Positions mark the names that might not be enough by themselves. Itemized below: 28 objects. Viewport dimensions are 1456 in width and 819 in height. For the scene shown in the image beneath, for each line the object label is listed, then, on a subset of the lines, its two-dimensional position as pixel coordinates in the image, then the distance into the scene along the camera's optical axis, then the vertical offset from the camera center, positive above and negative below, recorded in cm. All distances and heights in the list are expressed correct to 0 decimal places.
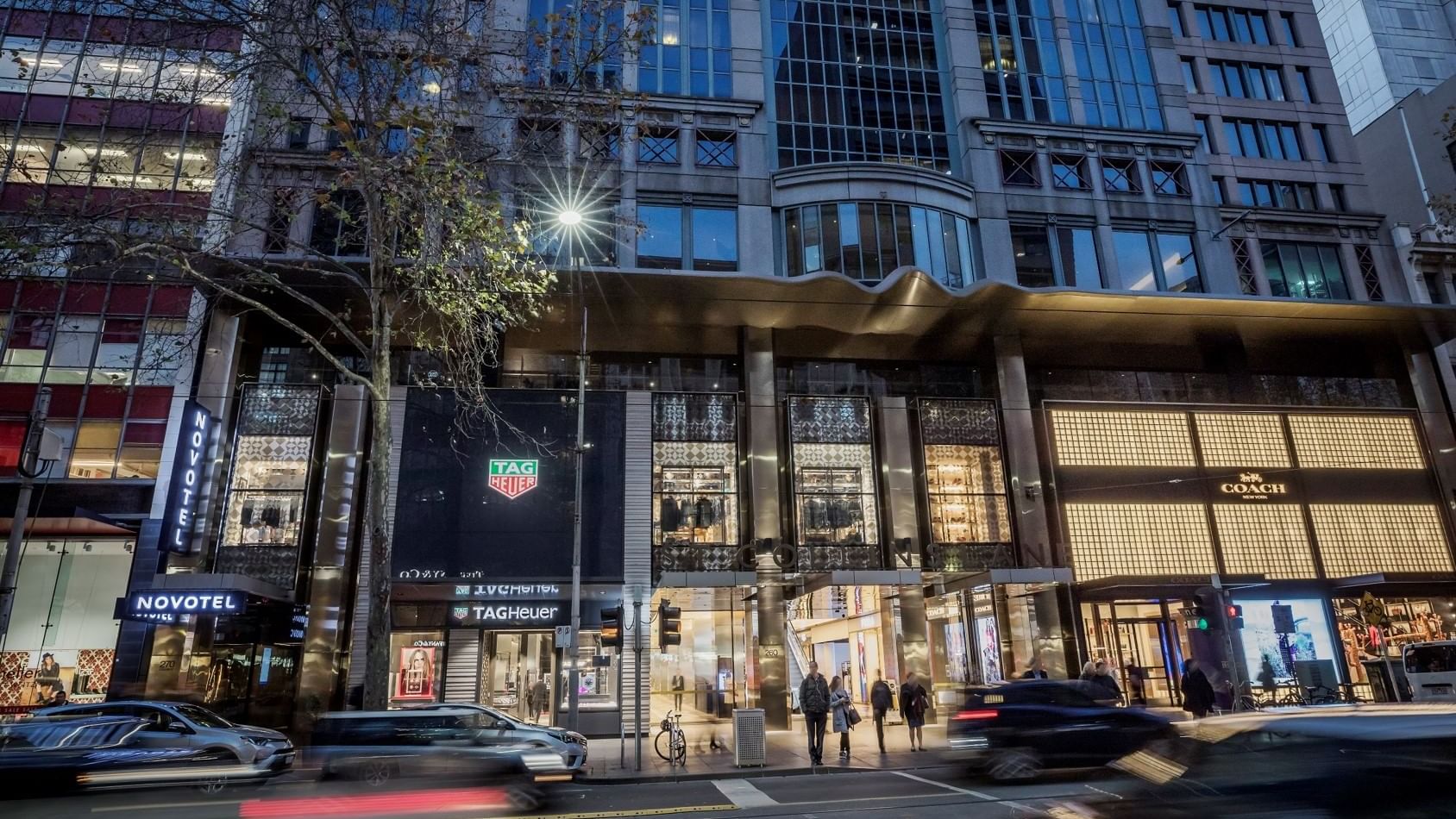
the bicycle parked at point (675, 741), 1570 -162
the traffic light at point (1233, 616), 2077 +68
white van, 1859 -75
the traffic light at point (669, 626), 1664 +66
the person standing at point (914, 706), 1720 -118
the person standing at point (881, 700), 1717 -104
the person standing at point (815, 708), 1512 -101
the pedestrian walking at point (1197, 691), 1700 -102
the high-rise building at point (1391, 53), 4472 +3301
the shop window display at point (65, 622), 2244 +153
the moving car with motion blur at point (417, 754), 1057 -120
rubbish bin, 1521 -156
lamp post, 1719 +210
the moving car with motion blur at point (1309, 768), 363 -62
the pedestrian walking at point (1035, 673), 1828 -57
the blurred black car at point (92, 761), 1151 -131
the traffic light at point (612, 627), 1650 +67
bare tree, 1417 +989
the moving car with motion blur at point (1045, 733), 1199 -127
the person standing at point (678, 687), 2447 -89
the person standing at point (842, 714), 1587 -120
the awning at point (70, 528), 2348 +427
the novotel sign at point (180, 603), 1967 +169
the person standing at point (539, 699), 2141 -98
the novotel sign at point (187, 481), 2119 +506
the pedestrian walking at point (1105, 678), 1496 -65
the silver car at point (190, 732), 1288 -98
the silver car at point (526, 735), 1227 -115
